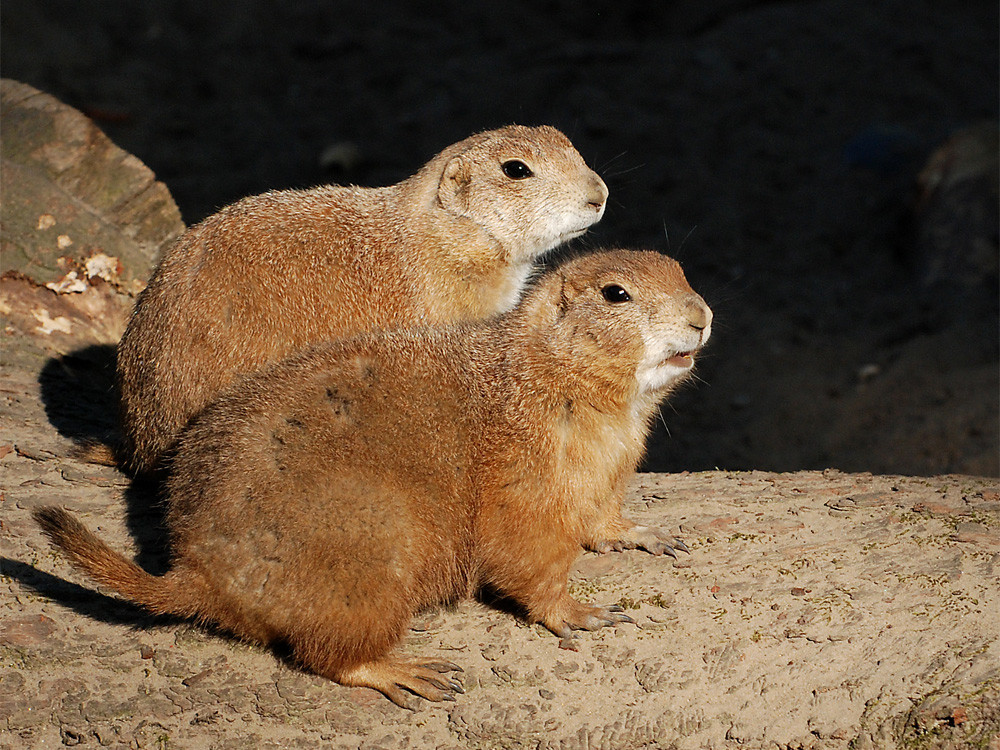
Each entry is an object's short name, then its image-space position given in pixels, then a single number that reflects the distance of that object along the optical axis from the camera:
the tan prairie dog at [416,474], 7.11
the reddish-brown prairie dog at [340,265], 9.09
